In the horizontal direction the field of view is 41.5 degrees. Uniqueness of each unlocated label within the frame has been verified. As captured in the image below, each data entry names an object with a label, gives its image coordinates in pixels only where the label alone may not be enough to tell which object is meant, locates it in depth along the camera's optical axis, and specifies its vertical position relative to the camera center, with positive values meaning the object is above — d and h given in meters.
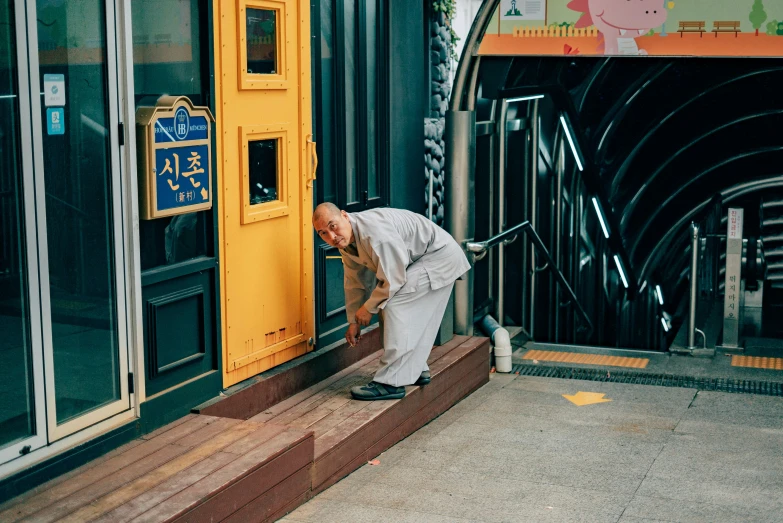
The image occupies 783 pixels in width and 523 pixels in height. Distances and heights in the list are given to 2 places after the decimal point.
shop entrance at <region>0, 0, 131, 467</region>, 3.91 -0.37
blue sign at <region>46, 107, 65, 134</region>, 4.07 +0.05
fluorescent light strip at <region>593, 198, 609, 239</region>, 9.27 -0.77
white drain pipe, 7.59 -1.59
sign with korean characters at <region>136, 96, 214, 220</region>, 4.55 -0.11
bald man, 5.52 -0.82
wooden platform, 3.91 -1.39
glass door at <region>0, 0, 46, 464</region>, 3.86 -0.52
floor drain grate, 7.04 -1.77
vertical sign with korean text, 8.13 -1.23
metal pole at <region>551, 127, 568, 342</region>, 9.08 -0.65
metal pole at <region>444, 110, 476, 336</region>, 7.21 -0.31
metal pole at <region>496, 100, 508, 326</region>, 8.46 -0.30
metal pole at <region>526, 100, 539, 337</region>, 8.95 -0.25
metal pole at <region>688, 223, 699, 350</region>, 8.02 -1.20
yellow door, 5.19 -0.26
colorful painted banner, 7.41 +0.74
